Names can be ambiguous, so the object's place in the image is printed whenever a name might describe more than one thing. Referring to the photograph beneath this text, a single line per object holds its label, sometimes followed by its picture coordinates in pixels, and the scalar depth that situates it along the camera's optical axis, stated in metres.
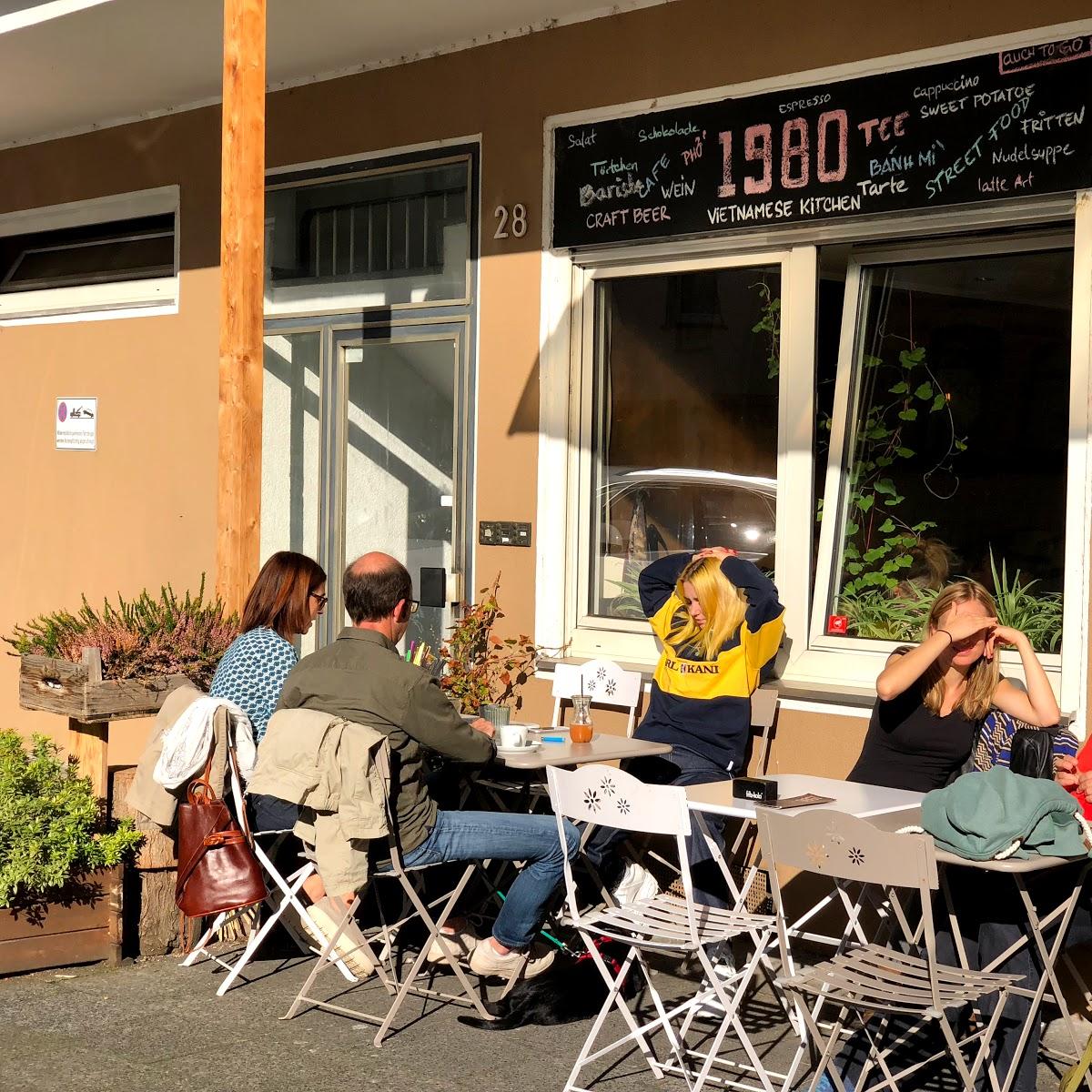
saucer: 5.26
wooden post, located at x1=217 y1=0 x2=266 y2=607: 5.85
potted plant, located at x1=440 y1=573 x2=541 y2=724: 6.66
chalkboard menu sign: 5.11
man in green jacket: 4.66
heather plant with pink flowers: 5.52
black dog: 4.80
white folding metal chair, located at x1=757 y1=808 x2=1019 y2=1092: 3.59
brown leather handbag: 4.76
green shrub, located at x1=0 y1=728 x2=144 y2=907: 5.04
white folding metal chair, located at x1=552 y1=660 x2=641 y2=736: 6.19
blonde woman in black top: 4.83
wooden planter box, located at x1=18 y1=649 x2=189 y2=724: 5.38
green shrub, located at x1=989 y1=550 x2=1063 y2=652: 5.25
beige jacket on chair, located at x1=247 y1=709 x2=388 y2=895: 4.44
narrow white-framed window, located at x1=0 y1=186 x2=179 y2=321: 8.52
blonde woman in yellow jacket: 5.59
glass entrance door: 7.11
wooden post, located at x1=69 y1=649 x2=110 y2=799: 5.39
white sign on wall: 8.88
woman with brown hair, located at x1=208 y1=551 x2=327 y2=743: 5.26
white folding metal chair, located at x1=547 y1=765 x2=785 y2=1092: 4.10
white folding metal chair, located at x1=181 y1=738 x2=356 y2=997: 4.96
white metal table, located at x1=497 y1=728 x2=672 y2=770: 5.10
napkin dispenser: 4.43
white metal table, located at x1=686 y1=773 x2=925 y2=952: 4.30
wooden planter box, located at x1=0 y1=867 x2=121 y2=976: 5.09
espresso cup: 5.30
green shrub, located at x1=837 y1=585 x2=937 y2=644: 5.65
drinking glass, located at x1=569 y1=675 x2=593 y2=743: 5.51
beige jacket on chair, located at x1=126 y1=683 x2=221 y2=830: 4.91
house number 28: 6.68
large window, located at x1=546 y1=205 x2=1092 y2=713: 5.32
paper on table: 4.38
